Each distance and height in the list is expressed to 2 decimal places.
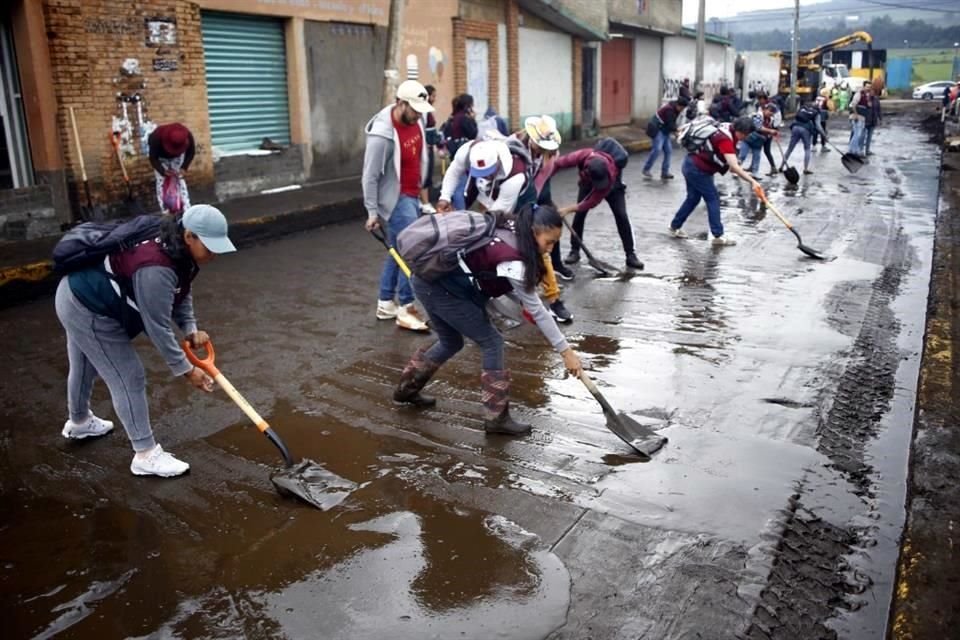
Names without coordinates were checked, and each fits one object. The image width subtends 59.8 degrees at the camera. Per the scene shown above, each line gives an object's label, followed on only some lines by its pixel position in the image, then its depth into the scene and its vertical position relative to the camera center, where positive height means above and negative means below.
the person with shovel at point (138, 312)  3.66 -0.83
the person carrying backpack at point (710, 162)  8.92 -0.60
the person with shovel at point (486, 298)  4.14 -0.98
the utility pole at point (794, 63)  34.69 +1.63
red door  25.34 +0.83
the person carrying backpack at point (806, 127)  15.30 -0.44
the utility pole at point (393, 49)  11.93 +0.95
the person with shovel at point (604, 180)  7.32 -0.61
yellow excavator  38.56 +1.55
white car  47.53 +0.42
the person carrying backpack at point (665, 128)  14.94 -0.35
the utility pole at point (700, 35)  22.94 +1.91
